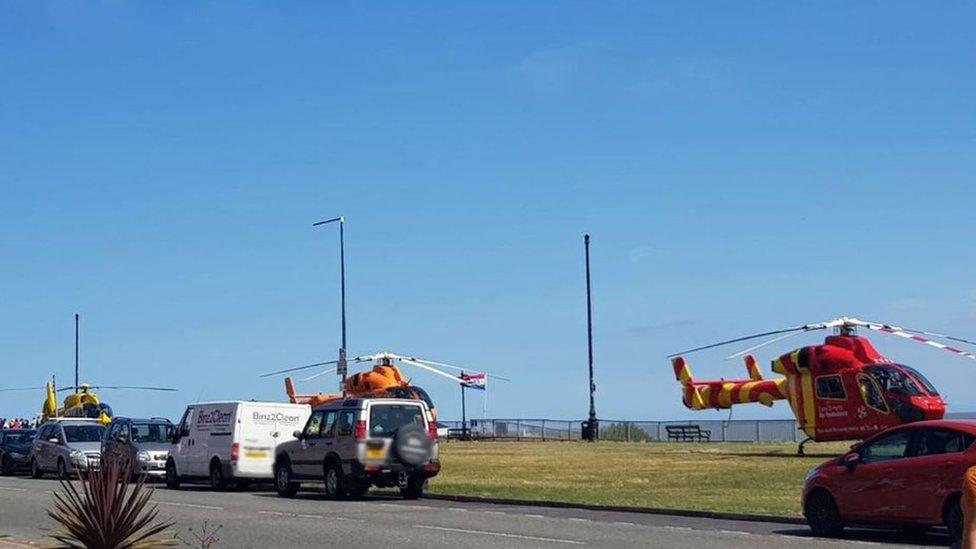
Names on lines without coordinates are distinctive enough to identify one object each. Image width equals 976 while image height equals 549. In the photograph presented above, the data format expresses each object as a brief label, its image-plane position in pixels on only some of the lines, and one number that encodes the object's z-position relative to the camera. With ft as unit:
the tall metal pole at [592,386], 195.11
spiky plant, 40.19
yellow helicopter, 185.57
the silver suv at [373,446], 83.61
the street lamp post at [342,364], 157.28
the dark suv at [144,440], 107.55
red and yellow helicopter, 116.67
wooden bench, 206.99
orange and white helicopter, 161.17
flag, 236.22
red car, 53.62
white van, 97.66
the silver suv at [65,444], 116.98
